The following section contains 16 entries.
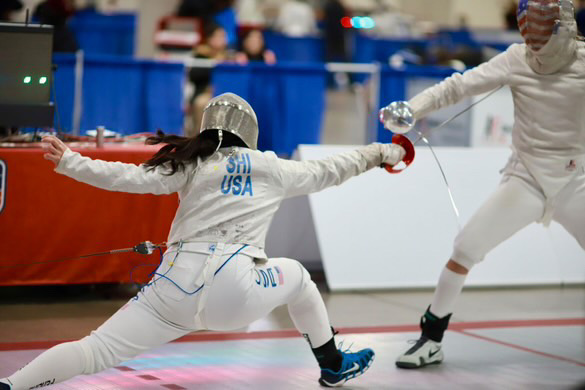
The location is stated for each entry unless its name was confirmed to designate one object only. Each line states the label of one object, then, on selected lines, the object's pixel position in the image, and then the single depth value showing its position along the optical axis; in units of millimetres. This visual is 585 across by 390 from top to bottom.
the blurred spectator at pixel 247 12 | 35687
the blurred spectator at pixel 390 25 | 35656
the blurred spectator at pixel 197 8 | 24656
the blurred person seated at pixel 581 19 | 23464
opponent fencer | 7914
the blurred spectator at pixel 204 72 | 18859
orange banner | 9695
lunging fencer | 6078
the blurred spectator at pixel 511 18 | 33812
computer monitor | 9727
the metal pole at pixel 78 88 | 15422
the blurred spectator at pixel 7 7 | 18344
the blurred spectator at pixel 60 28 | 18359
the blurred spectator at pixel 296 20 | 31234
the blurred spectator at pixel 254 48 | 19703
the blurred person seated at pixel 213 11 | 24297
